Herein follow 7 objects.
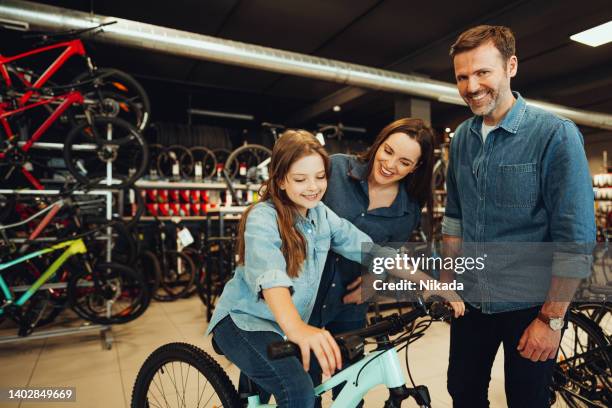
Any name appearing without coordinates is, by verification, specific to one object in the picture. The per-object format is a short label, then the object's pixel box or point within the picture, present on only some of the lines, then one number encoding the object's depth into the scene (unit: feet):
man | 3.42
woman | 4.77
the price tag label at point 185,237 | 15.20
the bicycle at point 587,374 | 6.32
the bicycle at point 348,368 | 2.97
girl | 3.52
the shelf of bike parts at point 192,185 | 19.29
